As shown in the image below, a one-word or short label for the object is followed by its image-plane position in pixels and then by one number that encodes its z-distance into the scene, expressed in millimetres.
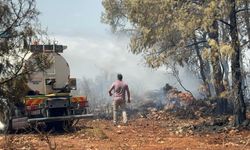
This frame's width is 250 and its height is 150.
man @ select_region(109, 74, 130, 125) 16797
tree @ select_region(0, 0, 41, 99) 11148
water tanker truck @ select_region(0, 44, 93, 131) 14273
